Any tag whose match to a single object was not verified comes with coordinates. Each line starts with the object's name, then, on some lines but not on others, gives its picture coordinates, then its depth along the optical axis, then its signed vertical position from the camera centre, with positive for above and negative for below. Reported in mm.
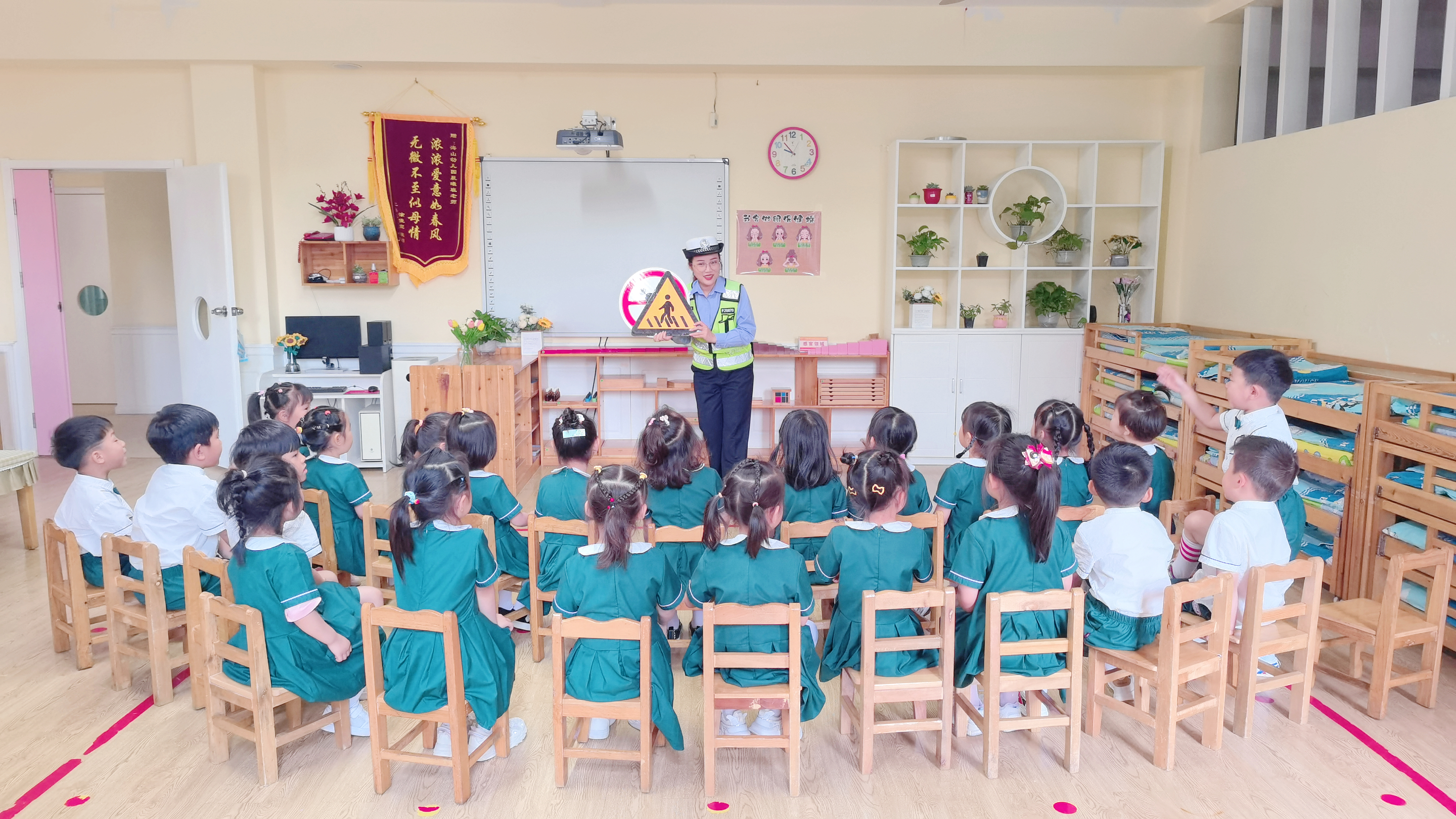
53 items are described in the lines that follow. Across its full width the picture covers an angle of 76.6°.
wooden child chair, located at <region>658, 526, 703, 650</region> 2873 -746
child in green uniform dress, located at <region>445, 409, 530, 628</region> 3299 -701
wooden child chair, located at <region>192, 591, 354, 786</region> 2400 -1088
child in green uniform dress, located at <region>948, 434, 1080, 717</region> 2518 -709
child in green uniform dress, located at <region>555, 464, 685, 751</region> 2420 -776
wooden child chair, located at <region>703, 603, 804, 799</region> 2289 -1023
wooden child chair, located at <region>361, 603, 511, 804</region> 2281 -1068
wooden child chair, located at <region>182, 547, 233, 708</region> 2639 -852
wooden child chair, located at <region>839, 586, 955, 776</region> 2383 -1040
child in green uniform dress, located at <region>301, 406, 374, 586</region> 3451 -689
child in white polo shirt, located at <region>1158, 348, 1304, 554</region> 3408 -387
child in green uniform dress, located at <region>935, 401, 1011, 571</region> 3309 -654
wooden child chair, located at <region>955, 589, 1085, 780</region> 2406 -1039
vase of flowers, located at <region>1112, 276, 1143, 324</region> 6344 -4
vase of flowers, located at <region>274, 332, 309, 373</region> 6258 -340
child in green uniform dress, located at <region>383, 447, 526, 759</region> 2434 -785
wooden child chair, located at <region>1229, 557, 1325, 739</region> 2641 -1037
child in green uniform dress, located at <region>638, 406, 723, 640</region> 3143 -646
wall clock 6504 +980
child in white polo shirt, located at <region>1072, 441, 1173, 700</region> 2660 -780
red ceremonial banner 6422 +757
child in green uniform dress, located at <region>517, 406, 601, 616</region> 3100 -671
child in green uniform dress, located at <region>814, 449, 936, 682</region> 2551 -725
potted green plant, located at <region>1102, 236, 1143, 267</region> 6336 +304
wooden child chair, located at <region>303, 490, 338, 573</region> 3303 -851
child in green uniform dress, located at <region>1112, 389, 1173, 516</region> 3355 -467
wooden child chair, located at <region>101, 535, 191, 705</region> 2820 -1019
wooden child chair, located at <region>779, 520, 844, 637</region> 3006 -780
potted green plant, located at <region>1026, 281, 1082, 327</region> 6305 -51
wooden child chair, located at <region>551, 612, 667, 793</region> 2281 -1051
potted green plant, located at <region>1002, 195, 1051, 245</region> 6176 +502
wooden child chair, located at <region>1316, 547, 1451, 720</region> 2789 -1044
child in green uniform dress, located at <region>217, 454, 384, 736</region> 2449 -791
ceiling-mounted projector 5906 +1002
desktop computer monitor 6414 -292
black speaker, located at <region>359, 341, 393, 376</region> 6254 -444
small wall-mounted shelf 6477 +257
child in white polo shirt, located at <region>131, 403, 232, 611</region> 3041 -666
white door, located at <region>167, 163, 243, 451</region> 6051 +18
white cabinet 6340 -539
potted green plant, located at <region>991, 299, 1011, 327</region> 6445 -134
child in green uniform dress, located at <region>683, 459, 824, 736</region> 2459 -729
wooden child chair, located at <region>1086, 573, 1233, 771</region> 2465 -1039
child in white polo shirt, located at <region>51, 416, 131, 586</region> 3213 -666
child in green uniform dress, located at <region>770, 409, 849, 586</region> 3191 -633
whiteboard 6531 +488
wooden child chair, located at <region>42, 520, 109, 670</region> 3150 -1062
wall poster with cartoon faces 6598 +362
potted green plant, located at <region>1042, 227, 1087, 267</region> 6285 +320
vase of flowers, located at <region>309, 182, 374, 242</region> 6352 +587
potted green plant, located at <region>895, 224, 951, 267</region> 6277 +331
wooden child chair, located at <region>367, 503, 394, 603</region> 3036 -877
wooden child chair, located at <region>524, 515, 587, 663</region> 2916 -888
